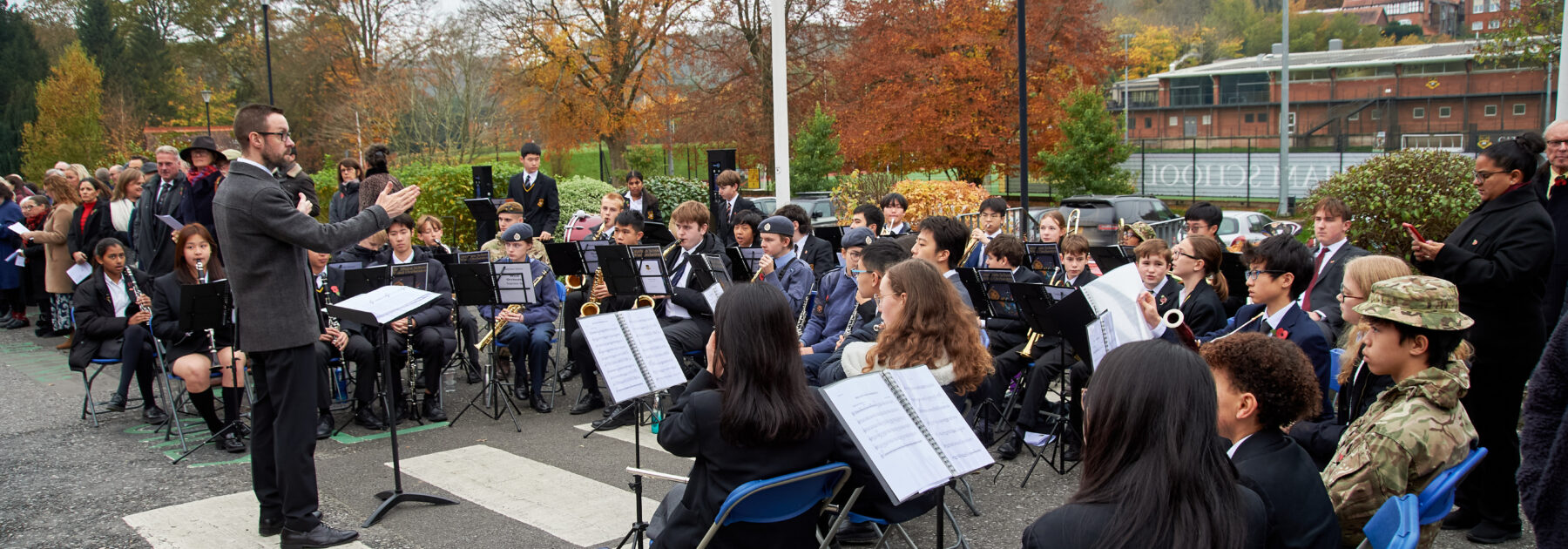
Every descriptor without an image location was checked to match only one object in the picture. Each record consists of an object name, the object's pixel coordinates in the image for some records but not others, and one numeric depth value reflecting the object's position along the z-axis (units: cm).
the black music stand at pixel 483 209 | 1124
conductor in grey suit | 446
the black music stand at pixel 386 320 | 486
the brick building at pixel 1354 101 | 4894
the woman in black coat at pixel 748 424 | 324
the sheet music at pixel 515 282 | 754
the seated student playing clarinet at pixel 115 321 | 736
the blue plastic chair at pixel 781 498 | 312
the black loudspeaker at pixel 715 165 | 1248
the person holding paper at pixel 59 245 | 1082
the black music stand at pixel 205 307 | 620
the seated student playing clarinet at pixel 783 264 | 730
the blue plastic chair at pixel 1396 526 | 229
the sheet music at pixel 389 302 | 491
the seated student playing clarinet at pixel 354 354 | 712
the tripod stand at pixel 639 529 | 428
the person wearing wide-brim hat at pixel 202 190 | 841
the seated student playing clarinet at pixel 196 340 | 662
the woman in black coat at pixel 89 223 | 1051
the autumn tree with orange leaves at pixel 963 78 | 2305
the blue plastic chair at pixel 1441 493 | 258
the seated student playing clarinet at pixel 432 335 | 739
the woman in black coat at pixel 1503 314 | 460
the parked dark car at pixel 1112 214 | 1859
